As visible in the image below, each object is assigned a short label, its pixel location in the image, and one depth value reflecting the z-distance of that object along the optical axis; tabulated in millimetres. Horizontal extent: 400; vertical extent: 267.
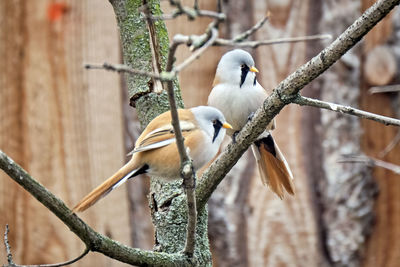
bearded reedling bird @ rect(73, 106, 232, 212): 5043
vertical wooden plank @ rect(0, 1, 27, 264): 8461
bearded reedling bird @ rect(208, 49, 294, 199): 6383
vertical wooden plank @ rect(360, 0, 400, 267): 9023
